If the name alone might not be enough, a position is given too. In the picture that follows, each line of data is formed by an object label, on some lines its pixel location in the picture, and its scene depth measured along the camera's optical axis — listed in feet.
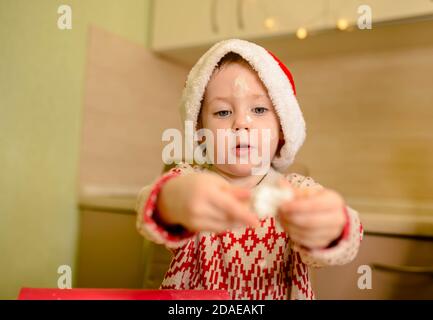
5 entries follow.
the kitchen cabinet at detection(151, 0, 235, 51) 4.88
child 2.41
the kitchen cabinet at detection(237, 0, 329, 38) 4.31
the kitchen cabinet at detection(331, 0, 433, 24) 3.82
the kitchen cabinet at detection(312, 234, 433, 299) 3.24
